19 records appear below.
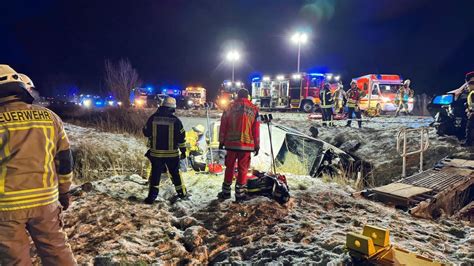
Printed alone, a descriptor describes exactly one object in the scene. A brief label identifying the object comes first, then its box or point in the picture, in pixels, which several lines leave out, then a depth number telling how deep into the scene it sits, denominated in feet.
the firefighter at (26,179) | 8.00
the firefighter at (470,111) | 24.68
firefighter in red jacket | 16.81
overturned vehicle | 27.32
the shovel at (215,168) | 23.57
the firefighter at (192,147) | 24.86
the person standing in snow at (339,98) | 43.13
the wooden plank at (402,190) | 17.96
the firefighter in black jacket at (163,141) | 16.26
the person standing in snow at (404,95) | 49.46
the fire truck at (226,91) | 72.68
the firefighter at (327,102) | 39.89
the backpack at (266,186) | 16.37
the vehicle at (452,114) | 28.17
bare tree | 81.97
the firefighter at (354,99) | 39.27
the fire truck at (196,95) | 91.81
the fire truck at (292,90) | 65.00
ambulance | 54.90
